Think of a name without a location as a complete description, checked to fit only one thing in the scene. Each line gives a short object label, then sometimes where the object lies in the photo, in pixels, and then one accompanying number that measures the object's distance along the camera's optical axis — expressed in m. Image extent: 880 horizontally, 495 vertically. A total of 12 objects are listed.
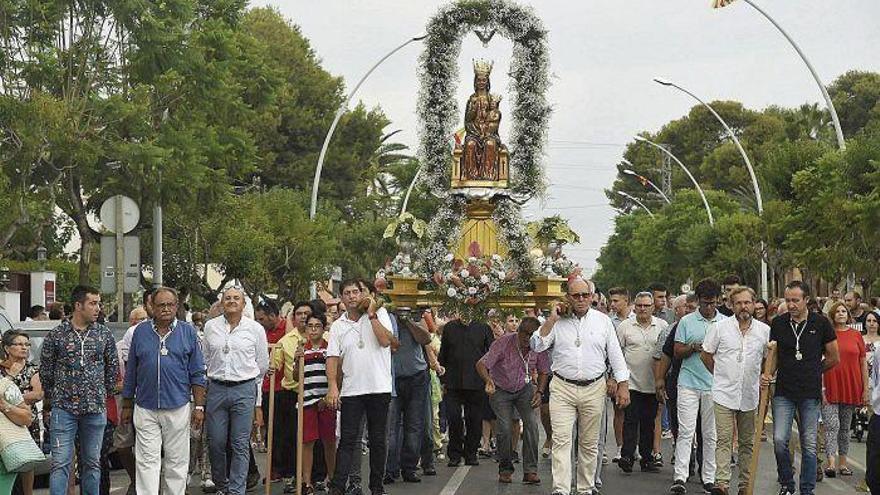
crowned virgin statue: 29.91
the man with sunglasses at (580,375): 13.88
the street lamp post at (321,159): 38.62
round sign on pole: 22.59
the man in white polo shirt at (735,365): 14.28
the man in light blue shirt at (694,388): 14.98
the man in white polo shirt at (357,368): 14.19
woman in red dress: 16.80
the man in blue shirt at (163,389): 12.62
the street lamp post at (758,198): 45.72
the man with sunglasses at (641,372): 16.84
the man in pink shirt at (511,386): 16.36
